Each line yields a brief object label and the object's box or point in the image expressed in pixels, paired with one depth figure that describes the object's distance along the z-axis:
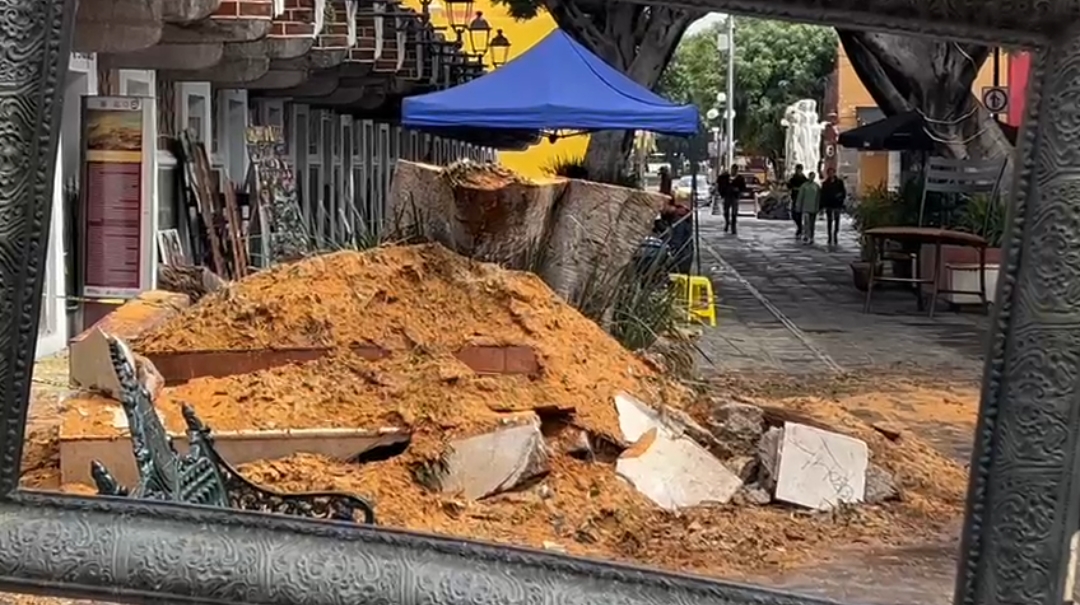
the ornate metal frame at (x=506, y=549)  2.38
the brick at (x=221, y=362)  6.69
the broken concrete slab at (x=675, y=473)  6.64
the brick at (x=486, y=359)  6.99
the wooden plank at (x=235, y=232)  13.53
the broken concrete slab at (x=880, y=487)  7.04
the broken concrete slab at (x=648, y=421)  6.91
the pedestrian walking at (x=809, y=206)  28.52
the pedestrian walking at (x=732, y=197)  30.92
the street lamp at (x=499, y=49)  21.22
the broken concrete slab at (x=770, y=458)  6.91
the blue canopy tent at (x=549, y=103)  12.37
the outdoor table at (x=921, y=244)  15.10
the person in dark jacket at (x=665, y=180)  18.52
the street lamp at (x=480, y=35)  20.22
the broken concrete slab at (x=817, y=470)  6.84
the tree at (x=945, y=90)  17.89
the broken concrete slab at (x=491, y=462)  6.31
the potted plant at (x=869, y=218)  18.73
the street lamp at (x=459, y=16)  20.91
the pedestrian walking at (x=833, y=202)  27.59
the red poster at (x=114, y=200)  9.86
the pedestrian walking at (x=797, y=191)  29.58
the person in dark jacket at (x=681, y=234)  12.66
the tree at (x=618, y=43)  17.64
